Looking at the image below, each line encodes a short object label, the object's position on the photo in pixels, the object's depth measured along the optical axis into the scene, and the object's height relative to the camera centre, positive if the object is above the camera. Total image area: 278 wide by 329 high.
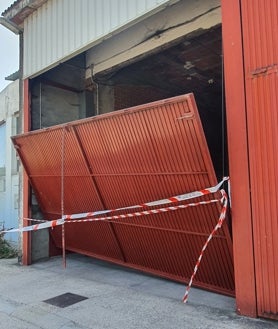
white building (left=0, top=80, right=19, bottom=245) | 10.40 +0.85
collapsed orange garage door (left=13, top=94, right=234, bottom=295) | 4.74 +0.17
